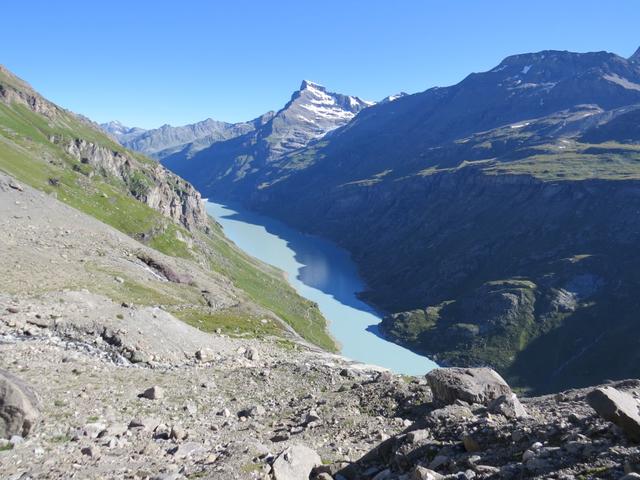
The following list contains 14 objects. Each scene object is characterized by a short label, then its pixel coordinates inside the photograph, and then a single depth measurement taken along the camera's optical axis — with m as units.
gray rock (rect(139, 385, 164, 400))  23.05
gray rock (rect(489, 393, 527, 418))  16.45
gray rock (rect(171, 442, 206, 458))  17.40
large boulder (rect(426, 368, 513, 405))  20.47
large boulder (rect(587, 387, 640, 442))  11.98
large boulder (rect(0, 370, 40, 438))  17.38
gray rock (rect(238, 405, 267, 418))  22.66
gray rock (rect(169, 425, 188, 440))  18.73
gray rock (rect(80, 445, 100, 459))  16.61
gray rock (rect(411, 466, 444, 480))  12.04
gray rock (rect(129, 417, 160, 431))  19.39
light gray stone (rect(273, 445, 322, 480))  15.21
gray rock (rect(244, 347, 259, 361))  35.94
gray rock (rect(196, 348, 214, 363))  32.88
